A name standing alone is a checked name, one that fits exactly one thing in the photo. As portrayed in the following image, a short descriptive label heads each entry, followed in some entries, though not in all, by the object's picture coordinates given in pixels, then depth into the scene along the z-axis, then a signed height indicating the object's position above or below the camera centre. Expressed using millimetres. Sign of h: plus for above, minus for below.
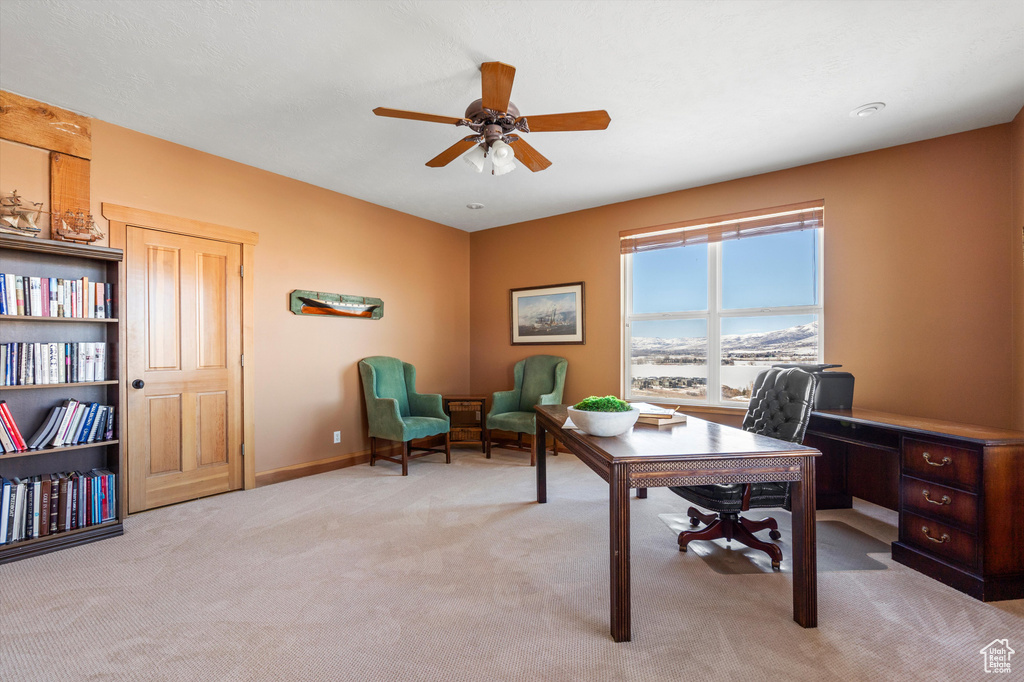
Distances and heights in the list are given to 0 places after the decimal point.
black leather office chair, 2363 -765
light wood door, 3318 -205
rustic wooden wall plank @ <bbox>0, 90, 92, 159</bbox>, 2801 +1368
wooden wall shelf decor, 4289 +364
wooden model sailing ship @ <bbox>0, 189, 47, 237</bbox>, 2621 +726
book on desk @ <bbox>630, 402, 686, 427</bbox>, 2537 -427
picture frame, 5316 +311
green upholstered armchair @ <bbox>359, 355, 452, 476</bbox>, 4426 -683
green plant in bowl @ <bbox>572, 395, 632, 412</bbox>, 2262 -318
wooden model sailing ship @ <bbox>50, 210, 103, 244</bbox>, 2883 +716
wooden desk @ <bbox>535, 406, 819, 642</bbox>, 1821 -542
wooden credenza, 2148 -801
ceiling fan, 2285 +1168
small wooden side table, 5281 -855
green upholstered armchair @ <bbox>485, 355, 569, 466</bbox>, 4926 -589
